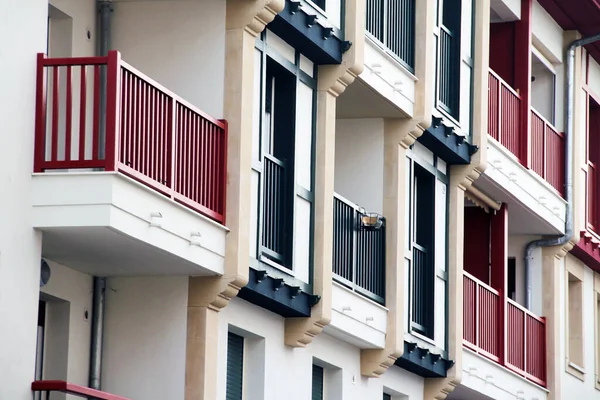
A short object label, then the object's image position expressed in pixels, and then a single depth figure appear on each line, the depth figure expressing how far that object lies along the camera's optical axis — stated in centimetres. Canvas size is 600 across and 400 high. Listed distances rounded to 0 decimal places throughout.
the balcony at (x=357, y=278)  2436
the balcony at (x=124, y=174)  1780
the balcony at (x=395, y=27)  2562
